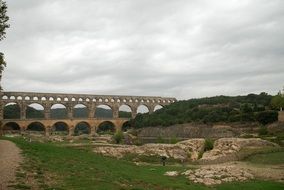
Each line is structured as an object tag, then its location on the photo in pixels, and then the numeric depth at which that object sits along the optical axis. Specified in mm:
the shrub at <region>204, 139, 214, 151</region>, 39702
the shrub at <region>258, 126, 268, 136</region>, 53452
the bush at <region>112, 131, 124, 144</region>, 55795
